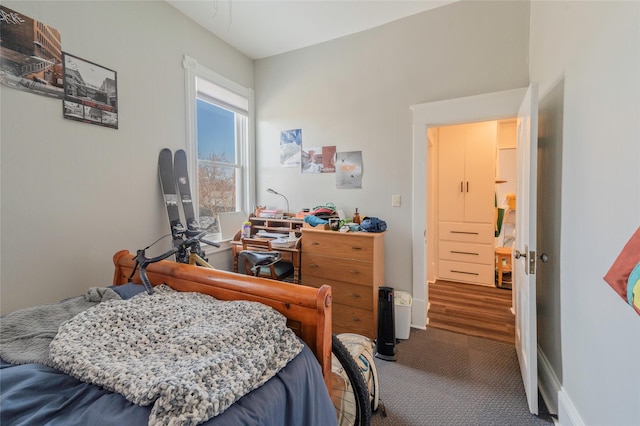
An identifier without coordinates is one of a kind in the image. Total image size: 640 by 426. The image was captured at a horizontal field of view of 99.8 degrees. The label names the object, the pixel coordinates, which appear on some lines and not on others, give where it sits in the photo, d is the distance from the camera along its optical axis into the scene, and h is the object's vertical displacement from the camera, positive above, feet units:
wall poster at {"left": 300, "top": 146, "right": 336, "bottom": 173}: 10.19 +1.67
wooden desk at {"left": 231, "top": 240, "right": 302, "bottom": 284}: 9.12 -1.83
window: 9.10 +2.31
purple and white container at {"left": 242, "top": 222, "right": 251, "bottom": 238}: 10.18 -1.02
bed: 2.37 -1.84
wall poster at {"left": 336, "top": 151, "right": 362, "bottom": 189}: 9.75 +1.21
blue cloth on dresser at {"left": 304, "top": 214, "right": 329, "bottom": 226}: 9.02 -0.59
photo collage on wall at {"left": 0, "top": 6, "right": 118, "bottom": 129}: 5.26 +2.87
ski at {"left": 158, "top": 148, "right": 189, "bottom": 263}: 8.07 +0.49
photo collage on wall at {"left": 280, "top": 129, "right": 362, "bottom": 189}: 9.82 +1.66
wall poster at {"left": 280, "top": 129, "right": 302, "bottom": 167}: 10.80 +2.26
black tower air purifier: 7.25 -3.41
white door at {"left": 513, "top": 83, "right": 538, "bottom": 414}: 5.16 -0.92
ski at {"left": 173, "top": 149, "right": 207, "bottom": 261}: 8.50 +0.52
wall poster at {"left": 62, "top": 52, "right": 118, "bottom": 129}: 6.09 +2.67
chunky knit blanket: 2.31 -1.62
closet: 12.28 +0.00
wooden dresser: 8.02 -2.14
